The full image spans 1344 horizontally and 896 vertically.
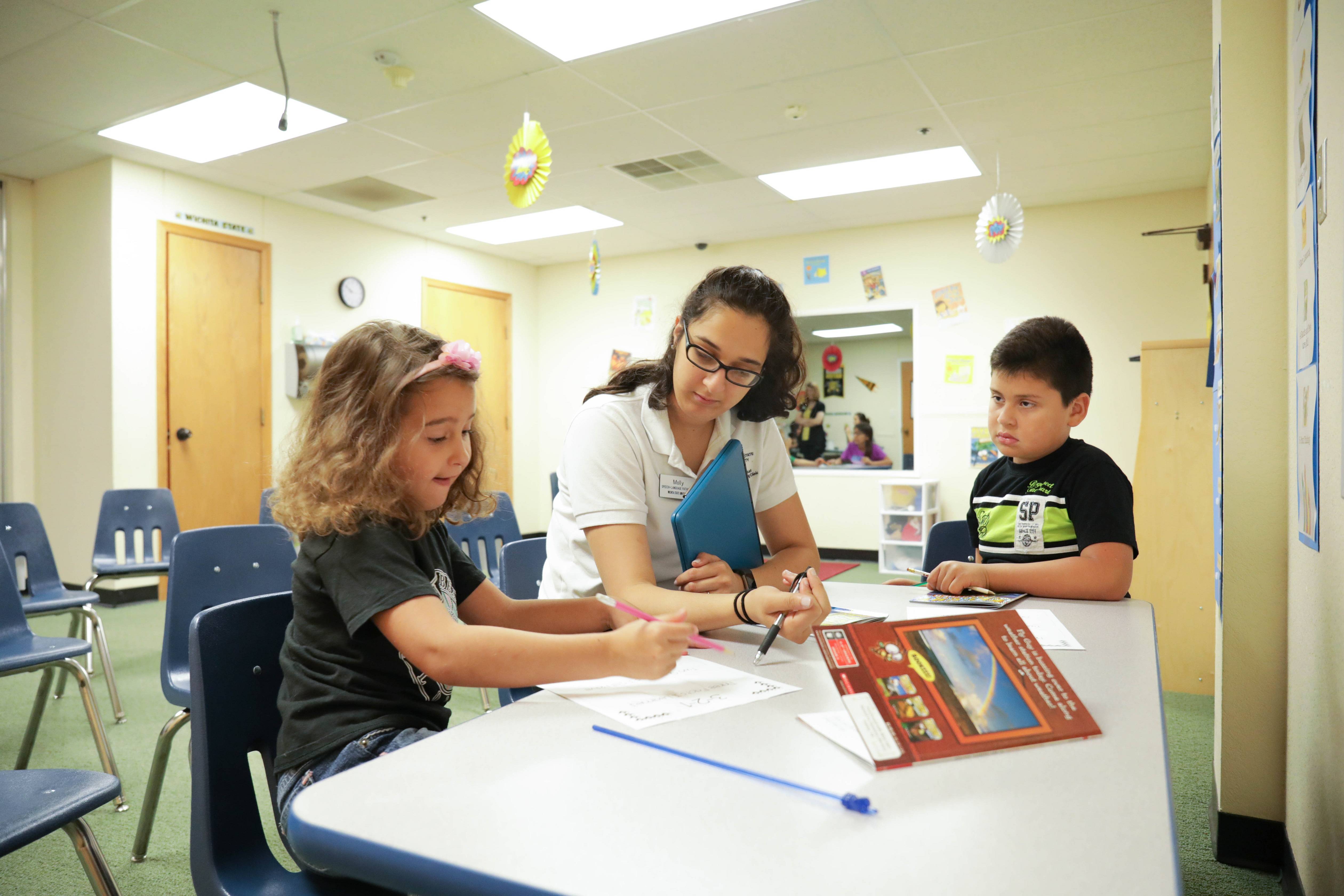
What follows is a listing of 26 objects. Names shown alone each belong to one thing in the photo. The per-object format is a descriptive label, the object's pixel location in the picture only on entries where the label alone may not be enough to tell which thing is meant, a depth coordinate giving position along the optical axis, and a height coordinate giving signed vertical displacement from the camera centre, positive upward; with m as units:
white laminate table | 0.57 -0.30
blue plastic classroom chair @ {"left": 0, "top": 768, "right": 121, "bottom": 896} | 1.13 -0.53
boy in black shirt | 1.53 -0.12
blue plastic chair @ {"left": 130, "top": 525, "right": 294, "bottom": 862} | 1.91 -0.36
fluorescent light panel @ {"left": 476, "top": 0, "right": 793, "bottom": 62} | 3.18 +1.66
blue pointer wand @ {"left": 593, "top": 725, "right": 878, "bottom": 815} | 0.66 -0.30
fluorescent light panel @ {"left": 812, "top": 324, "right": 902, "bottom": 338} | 6.55 +0.86
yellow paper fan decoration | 3.23 +1.08
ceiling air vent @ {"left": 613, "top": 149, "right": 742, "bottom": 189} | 4.96 +1.67
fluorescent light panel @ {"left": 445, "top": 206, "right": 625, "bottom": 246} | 6.15 +1.66
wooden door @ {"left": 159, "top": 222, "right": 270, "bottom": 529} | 5.12 +0.43
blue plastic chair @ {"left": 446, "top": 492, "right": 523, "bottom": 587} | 2.81 -0.33
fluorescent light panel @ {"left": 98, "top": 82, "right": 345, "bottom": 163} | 4.12 +1.67
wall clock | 6.11 +1.10
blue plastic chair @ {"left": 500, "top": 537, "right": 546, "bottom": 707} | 1.85 -0.30
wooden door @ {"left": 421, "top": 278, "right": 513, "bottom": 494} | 6.89 +0.96
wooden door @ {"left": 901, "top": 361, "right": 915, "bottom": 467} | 6.51 +0.18
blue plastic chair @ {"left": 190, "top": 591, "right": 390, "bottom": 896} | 1.04 -0.41
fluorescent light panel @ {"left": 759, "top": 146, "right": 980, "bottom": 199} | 4.95 +1.66
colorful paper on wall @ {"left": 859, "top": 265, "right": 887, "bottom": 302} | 6.47 +1.20
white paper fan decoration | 4.54 +1.16
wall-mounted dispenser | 5.70 +0.51
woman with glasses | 1.35 -0.02
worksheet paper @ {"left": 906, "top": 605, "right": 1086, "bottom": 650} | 1.19 -0.30
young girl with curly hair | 0.98 -0.20
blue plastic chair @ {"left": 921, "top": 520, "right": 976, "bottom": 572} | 2.15 -0.28
